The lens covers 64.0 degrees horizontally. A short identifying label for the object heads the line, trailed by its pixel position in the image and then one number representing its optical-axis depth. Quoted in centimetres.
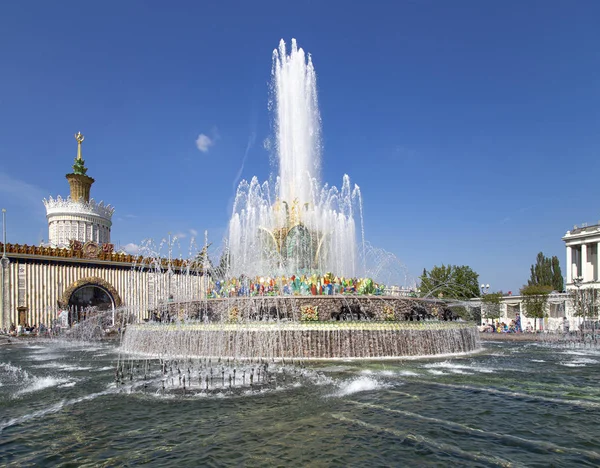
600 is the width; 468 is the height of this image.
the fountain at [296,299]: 1945
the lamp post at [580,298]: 4503
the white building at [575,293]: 4959
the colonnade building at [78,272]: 4250
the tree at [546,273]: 7112
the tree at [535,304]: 4694
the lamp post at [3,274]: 4106
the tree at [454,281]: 6250
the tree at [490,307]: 5625
